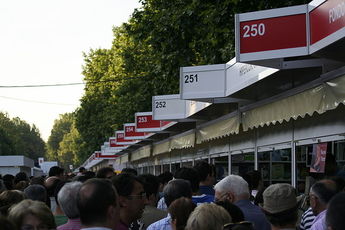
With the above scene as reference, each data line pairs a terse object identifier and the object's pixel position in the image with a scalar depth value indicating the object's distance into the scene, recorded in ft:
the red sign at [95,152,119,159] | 185.47
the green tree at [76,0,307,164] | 60.34
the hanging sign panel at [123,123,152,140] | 97.97
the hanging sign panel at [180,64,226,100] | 43.88
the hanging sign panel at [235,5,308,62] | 29.37
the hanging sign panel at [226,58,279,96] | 35.01
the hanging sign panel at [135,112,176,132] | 81.51
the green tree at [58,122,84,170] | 602.85
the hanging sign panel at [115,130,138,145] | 114.26
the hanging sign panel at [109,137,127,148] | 132.49
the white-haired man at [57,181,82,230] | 18.62
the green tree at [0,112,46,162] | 399.93
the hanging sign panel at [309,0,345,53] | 25.48
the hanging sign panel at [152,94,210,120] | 61.67
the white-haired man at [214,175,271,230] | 20.90
